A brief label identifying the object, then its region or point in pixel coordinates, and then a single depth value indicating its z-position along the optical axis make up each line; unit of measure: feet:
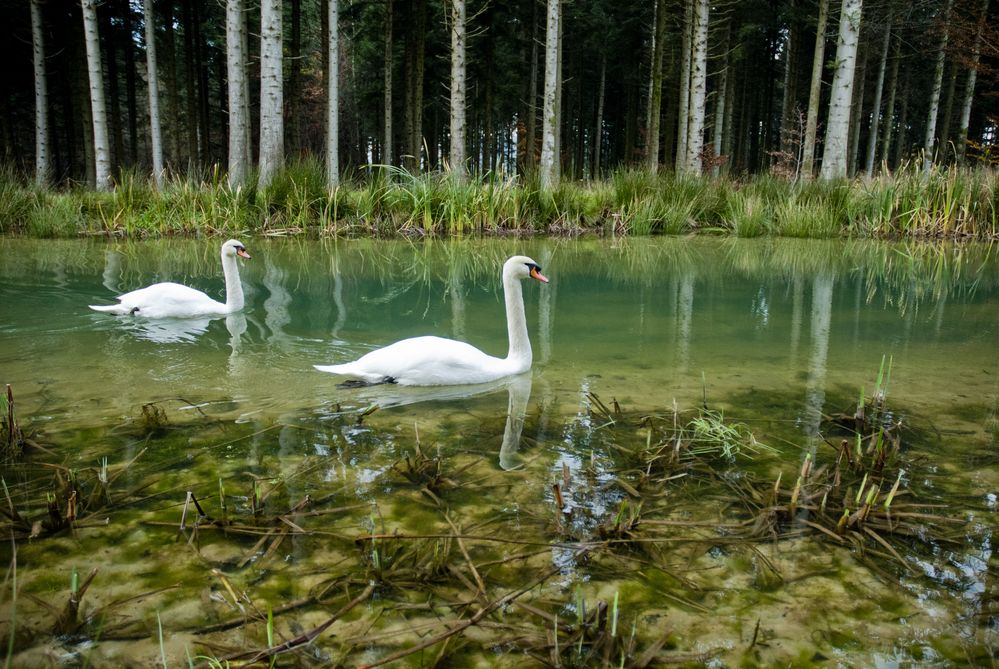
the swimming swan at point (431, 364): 13.94
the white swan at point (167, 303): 19.97
